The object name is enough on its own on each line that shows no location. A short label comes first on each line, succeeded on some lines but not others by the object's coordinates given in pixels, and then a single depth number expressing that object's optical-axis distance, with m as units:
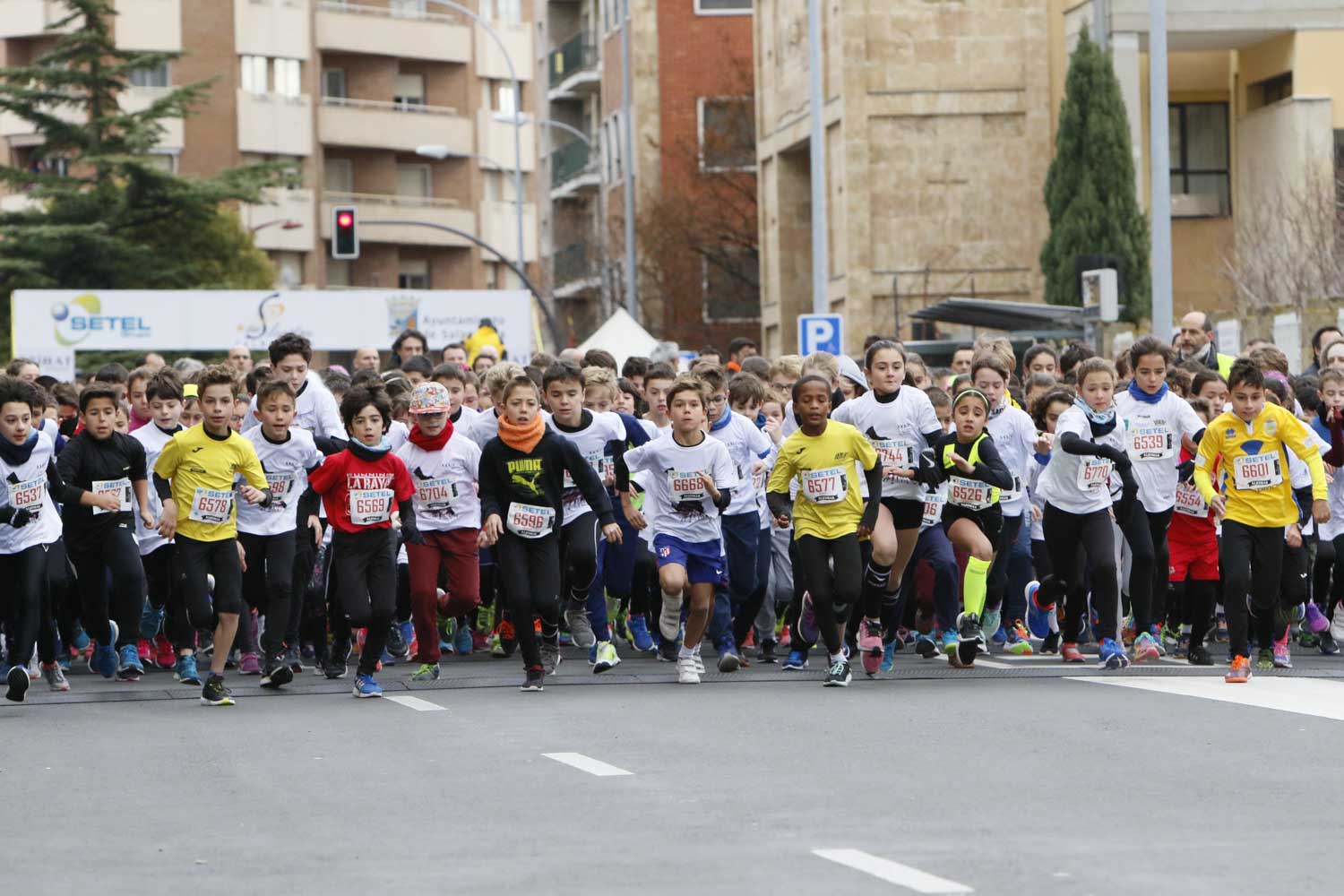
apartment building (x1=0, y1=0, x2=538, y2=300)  85.50
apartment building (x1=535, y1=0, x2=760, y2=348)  66.19
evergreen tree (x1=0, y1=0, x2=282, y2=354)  65.38
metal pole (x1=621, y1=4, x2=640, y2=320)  50.59
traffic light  49.94
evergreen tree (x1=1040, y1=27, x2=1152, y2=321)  44.66
